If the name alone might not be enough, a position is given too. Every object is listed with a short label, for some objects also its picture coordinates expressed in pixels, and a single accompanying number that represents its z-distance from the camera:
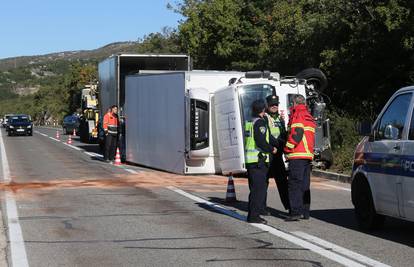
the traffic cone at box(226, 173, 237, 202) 12.48
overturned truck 16.41
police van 8.15
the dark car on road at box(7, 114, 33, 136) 50.81
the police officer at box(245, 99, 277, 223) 9.97
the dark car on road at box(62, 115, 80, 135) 51.78
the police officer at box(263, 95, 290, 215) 10.45
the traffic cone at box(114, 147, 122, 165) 22.00
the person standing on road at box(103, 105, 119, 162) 22.39
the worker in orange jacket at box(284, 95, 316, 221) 10.10
